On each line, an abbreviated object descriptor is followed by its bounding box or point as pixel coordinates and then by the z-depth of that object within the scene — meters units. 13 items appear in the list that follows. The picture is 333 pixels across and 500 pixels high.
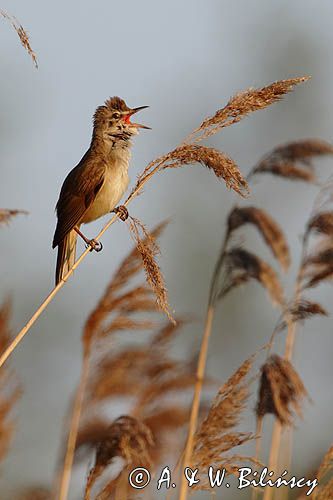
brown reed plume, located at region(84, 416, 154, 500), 9.21
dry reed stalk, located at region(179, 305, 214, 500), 9.31
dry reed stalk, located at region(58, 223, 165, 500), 9.86
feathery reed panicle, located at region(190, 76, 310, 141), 8.03
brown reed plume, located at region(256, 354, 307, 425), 9.67
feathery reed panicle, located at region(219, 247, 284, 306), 11.09
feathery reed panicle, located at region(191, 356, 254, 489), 8.97
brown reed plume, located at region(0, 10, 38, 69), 6.93
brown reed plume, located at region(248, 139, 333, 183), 11.19
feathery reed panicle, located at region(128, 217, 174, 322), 7.84
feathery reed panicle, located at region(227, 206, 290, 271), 11.05
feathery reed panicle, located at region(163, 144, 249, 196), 7.93
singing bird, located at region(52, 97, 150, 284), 11.75
